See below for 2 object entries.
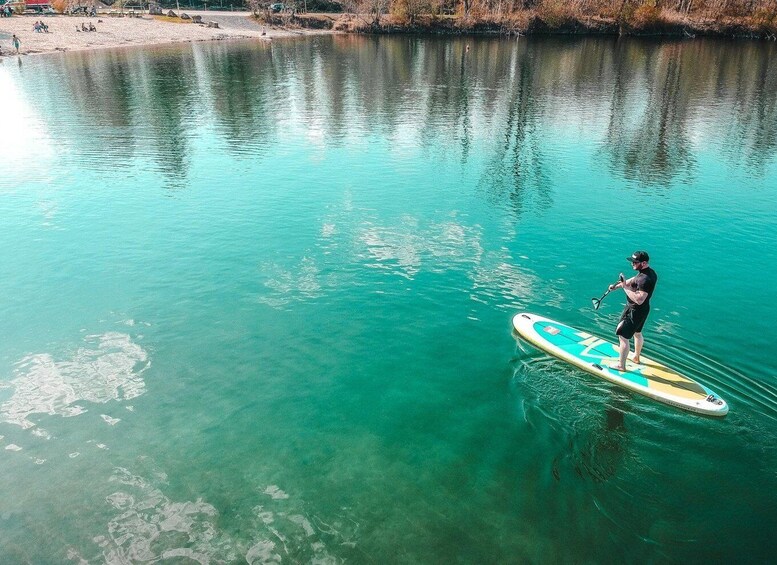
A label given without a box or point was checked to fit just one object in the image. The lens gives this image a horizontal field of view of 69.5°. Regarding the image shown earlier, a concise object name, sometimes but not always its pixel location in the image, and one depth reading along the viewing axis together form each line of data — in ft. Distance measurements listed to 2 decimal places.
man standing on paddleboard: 46.55
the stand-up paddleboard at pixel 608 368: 47.14
